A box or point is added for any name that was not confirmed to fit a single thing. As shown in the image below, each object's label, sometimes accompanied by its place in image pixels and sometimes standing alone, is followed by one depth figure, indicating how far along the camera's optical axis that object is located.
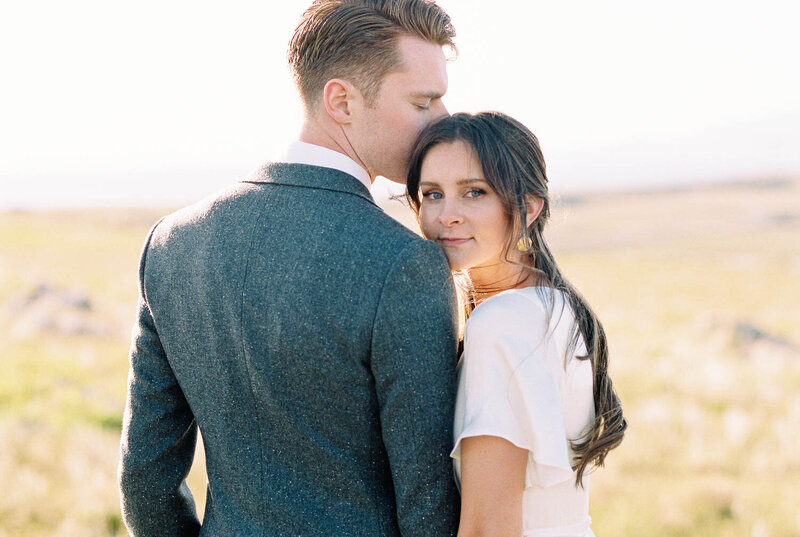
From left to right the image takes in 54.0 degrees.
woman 1.96
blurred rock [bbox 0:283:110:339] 10.87
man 1.85
